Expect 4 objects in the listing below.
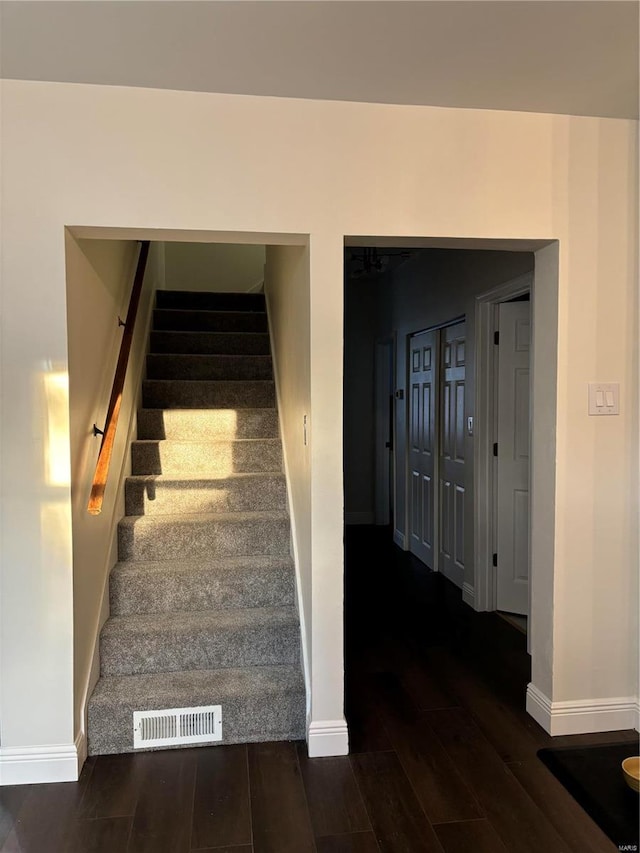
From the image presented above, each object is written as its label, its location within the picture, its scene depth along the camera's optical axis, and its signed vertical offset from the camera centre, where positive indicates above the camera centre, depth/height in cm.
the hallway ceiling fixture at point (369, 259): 445 +124
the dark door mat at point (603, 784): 182 -129
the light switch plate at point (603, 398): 238 +1
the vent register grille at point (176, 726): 233 -126
